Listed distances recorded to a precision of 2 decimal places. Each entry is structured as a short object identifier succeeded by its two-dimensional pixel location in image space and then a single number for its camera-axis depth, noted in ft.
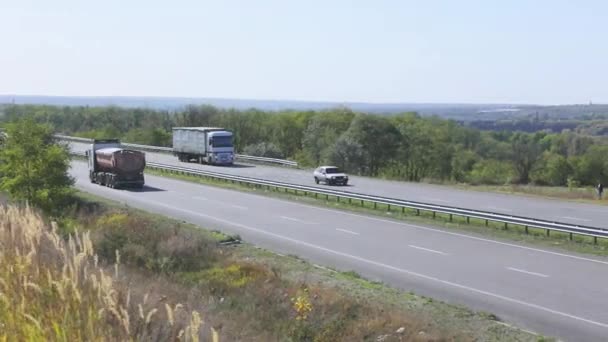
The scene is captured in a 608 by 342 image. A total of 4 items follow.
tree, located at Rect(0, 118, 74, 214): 98.78
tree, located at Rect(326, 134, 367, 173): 250.57
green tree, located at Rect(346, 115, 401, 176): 265.75
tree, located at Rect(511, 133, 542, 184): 322.81
